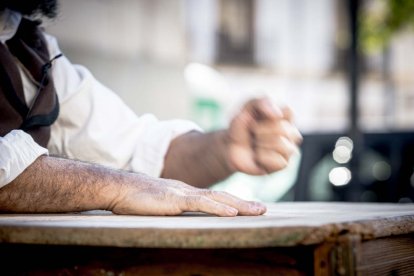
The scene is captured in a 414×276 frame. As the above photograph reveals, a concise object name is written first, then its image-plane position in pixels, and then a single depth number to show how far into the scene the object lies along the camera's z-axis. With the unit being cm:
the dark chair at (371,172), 458
